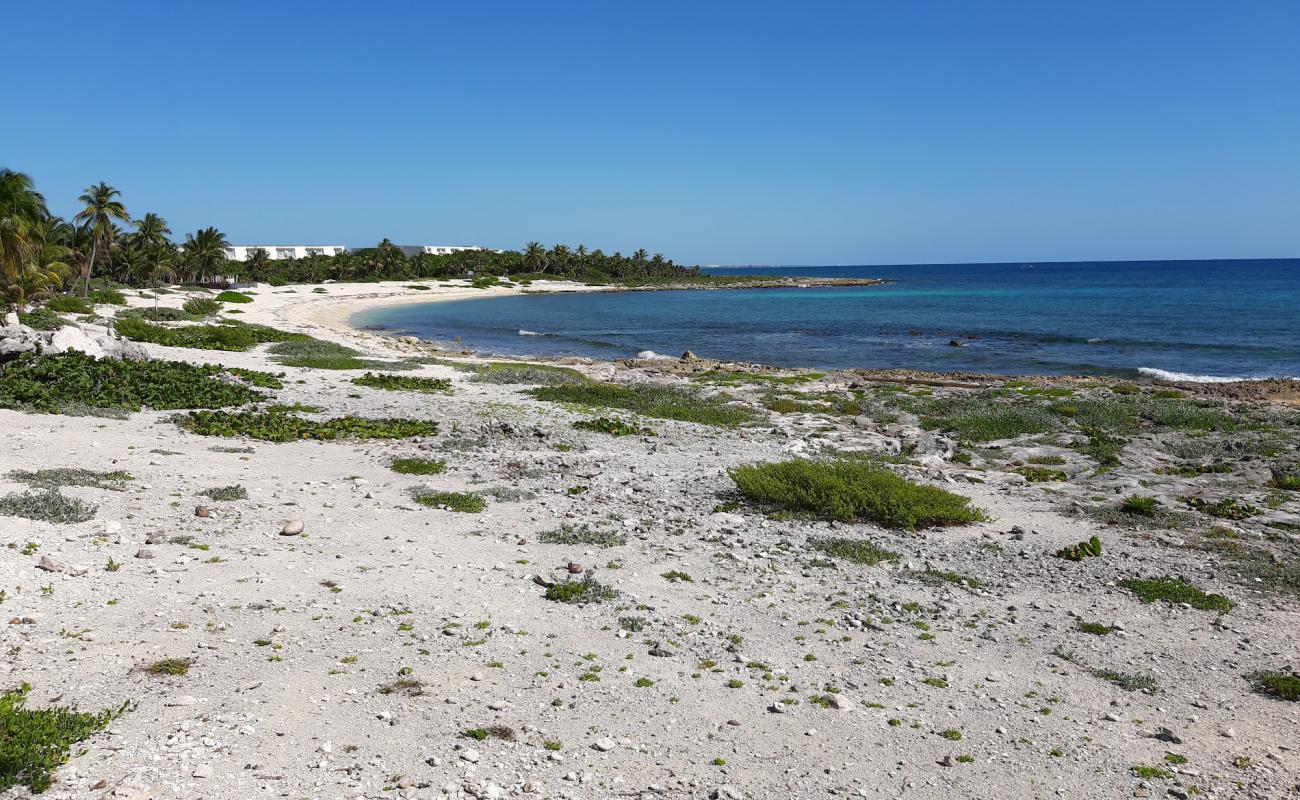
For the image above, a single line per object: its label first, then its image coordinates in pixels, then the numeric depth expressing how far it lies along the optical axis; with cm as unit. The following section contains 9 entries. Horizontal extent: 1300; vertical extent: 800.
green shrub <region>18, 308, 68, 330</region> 3372
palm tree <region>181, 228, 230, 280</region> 10206
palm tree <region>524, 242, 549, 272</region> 17900
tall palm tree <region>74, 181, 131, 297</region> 6272
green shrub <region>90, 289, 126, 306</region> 5847
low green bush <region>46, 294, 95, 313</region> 4453
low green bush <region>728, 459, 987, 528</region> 1429
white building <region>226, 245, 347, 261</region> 15971
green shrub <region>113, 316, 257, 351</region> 3650
